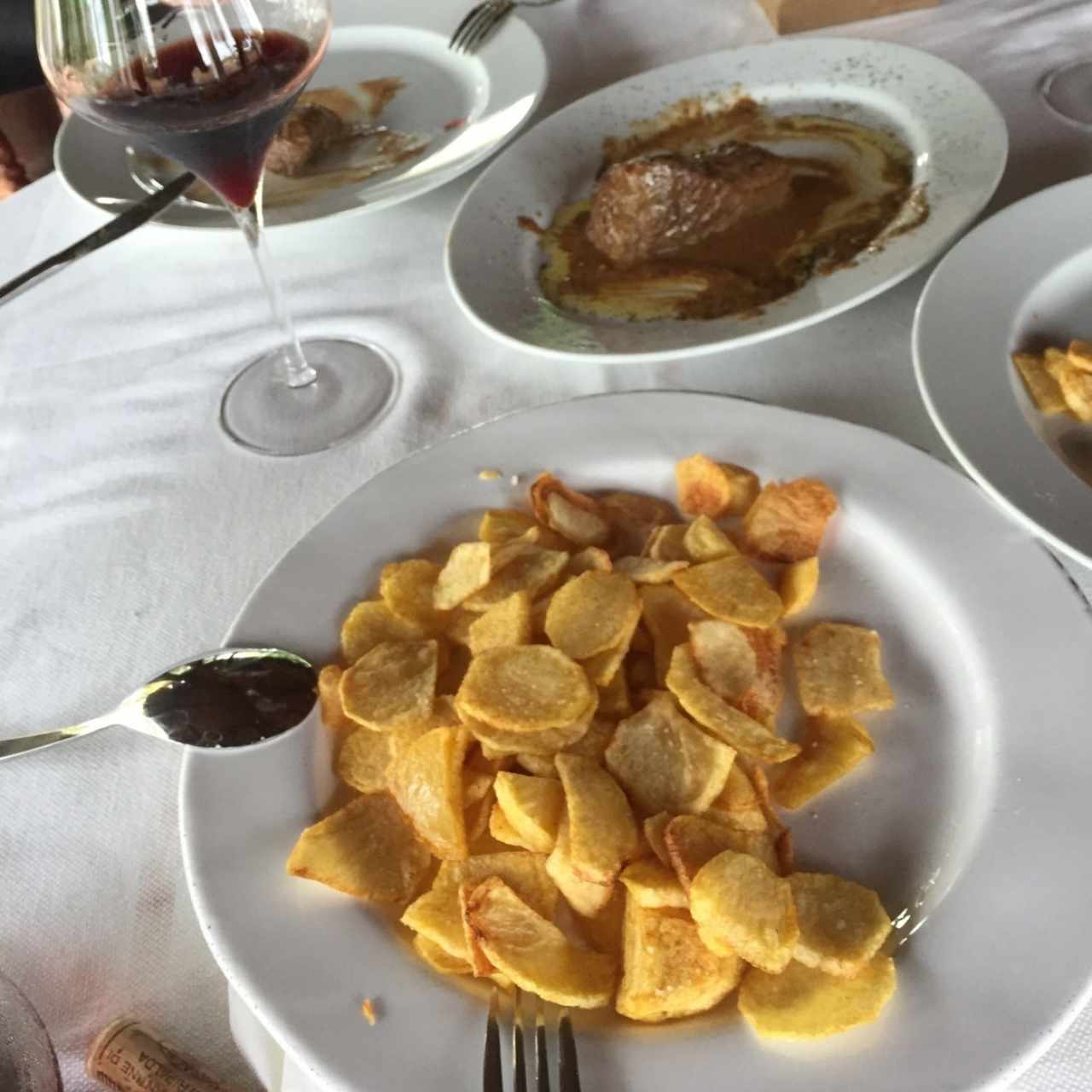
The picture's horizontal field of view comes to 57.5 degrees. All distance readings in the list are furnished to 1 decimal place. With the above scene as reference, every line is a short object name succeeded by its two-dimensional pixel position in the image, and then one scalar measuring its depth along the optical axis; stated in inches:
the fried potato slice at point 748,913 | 20.7
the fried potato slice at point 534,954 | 21.4
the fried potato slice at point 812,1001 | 20.3
